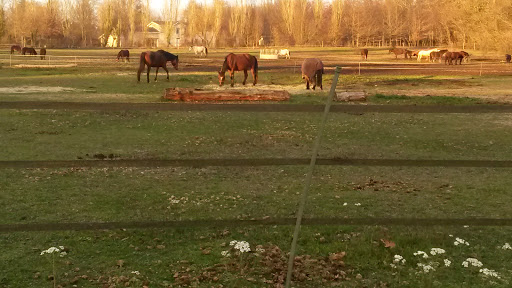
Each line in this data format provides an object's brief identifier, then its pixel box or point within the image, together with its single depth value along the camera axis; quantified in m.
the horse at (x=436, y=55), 51.09
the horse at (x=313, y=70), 22.25
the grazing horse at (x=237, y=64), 23.70
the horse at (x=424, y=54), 54.45
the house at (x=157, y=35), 110.75
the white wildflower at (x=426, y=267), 4.53
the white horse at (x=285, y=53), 57.43
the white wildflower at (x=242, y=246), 4.85
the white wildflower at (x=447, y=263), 4.60
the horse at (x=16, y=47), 57.44
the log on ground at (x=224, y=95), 16.81
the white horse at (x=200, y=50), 65.17
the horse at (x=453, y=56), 45.06
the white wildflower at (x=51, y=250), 4.77
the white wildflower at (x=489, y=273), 4.43
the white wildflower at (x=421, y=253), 4.74
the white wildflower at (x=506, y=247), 5.07
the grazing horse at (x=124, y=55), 47.12
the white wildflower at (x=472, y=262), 4.59
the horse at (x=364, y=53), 55.00
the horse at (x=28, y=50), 50.65
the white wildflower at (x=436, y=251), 4.76
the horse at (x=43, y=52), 44.75
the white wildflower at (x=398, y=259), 4.68
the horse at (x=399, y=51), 58.77
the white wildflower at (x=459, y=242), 5.06
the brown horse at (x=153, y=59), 25.19
